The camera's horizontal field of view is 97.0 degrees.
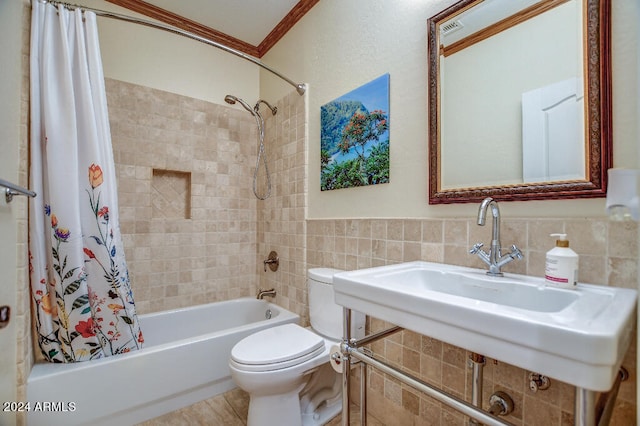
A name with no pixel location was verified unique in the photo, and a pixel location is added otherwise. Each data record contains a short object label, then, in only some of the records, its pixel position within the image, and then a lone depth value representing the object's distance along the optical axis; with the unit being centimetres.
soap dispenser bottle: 80
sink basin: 47
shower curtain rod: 154
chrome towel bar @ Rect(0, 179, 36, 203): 101
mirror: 85
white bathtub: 128
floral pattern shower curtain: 139
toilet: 125
